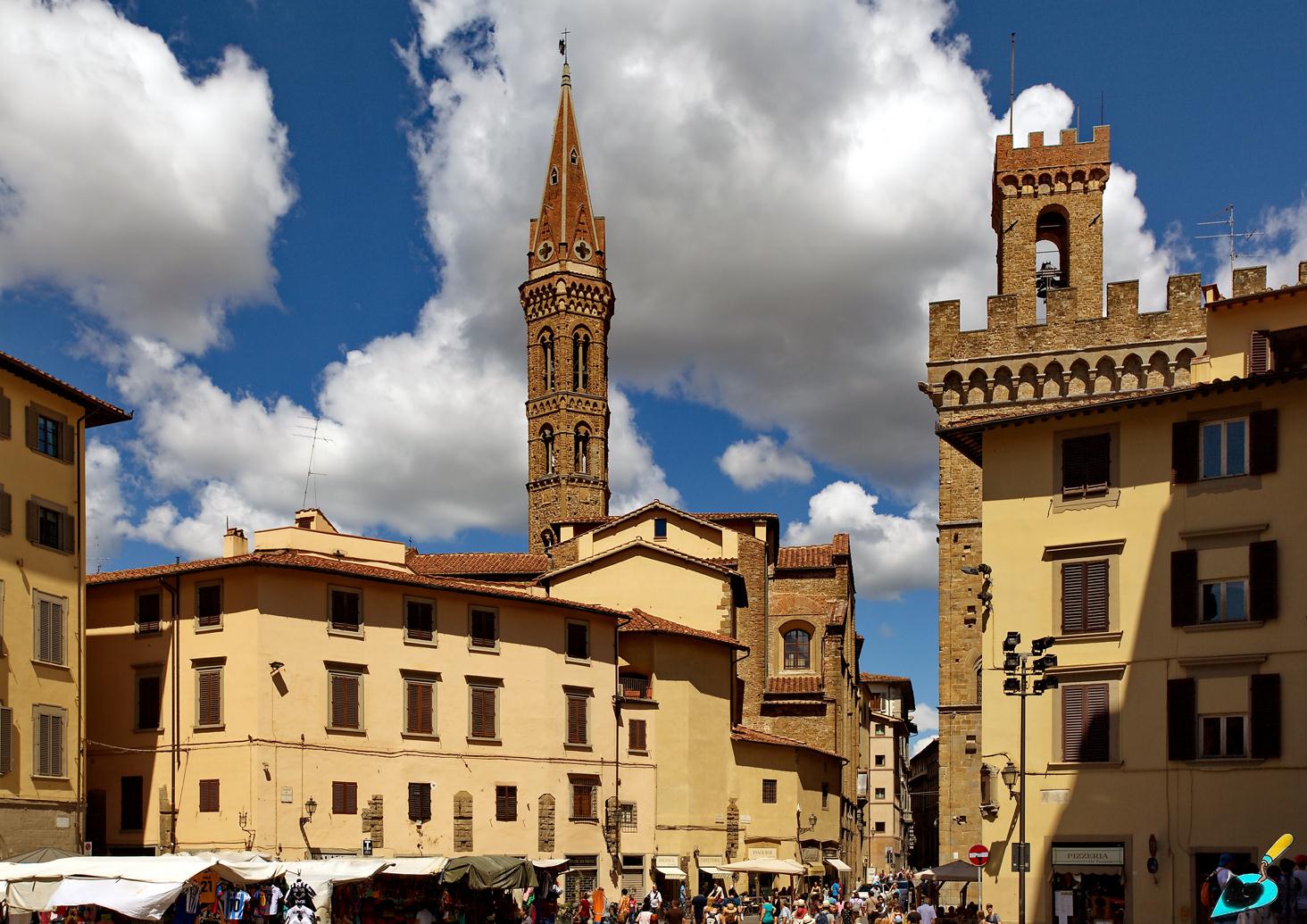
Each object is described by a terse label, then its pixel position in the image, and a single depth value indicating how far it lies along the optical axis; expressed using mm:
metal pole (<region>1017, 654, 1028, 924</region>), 29969
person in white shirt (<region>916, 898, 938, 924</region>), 37006
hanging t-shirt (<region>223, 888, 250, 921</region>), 31219
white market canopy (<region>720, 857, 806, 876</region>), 50156
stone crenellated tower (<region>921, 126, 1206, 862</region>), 49812
